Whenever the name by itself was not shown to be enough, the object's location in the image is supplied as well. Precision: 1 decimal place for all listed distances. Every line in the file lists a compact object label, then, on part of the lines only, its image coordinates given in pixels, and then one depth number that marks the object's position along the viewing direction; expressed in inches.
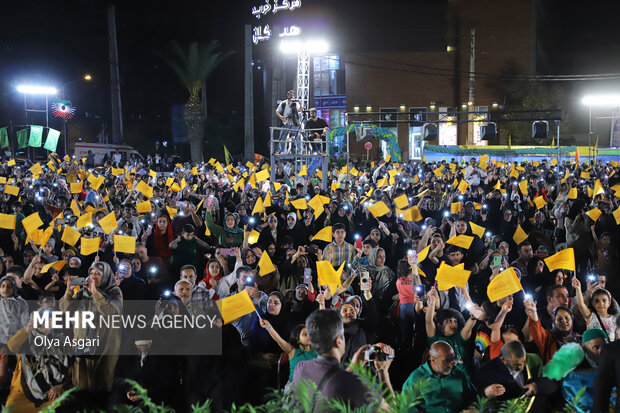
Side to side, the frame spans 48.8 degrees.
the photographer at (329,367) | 132.5
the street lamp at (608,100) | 1371.8
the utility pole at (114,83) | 1176.2
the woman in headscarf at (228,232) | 404.5
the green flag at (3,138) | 792.9
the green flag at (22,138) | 780.0
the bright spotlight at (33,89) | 1023.0
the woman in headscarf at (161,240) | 395.4
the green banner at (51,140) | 738.8
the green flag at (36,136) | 745.0
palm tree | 1512.1
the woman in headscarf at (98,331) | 207.8
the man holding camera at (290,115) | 697.6
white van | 1168.3
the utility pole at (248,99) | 970.7
